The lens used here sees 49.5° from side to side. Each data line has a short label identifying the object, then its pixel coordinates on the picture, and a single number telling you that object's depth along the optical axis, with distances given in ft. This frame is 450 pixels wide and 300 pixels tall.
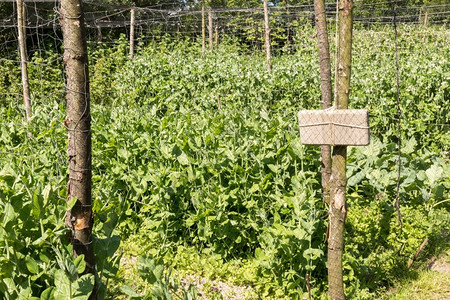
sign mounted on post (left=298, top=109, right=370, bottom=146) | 8.29
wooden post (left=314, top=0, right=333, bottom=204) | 10.96
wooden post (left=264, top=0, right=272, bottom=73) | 31.07
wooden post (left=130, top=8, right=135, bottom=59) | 36.81
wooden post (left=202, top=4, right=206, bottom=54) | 40.03
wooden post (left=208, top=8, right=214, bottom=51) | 41.87
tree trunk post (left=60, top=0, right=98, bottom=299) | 7.11
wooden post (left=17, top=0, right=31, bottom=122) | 19.79
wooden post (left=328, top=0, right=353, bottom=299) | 8.73
